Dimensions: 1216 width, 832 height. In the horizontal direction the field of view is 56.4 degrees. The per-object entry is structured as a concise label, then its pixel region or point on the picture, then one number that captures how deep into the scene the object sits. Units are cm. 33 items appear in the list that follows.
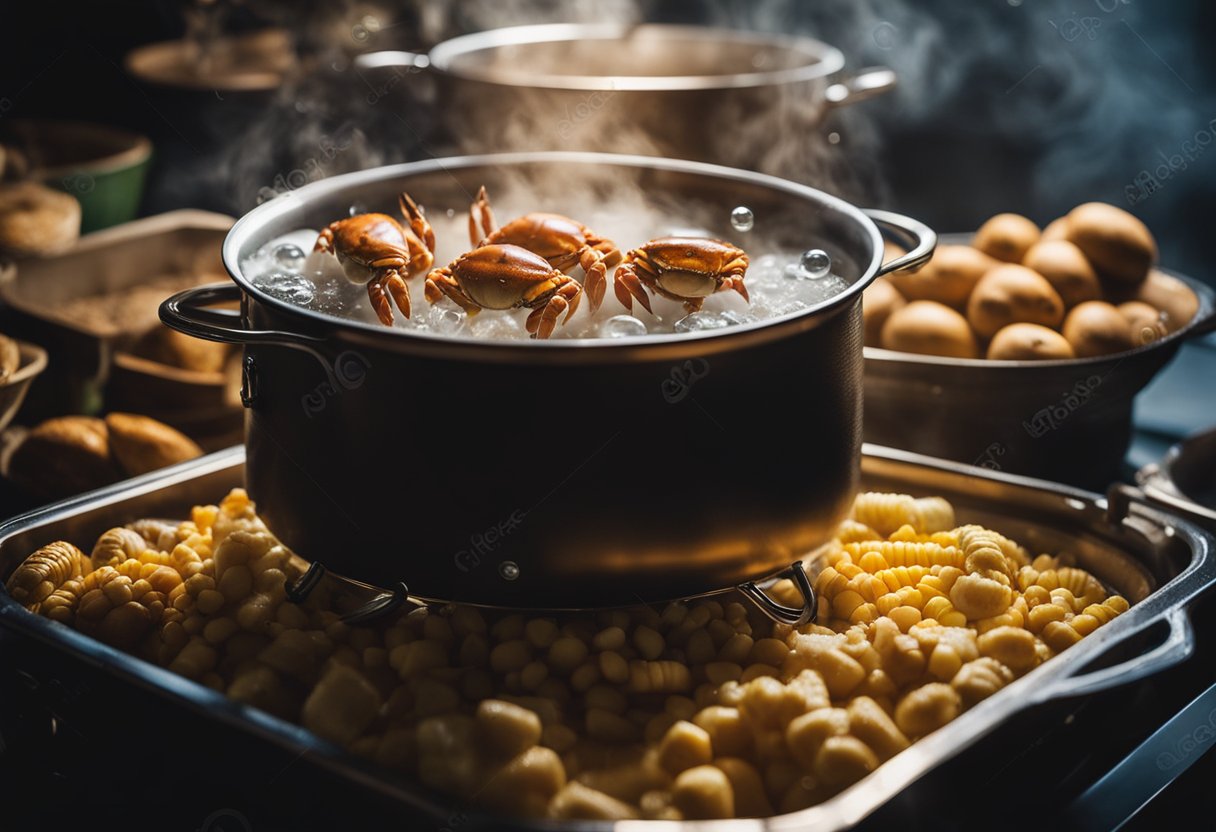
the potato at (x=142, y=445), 159
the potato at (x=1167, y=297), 172
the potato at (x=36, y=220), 201
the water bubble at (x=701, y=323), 111
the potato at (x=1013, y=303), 166
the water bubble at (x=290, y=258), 128
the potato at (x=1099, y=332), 162
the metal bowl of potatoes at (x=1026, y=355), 156
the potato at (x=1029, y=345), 158
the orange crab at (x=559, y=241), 124
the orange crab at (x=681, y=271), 115
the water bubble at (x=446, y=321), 114
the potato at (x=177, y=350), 185
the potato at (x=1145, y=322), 166
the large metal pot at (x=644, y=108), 178
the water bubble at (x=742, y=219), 134
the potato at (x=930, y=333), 164
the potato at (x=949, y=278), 175
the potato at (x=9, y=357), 160
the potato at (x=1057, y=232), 181
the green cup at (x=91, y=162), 235
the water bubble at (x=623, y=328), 110
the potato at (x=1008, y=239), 181
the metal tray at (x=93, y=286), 185
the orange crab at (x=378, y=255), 116
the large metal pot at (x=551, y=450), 95
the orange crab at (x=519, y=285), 111
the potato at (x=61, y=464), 158
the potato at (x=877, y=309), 174
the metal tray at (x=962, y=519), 86
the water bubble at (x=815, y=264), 128
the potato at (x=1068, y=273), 172
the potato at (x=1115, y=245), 176
